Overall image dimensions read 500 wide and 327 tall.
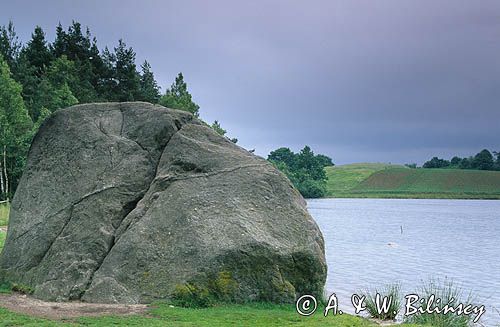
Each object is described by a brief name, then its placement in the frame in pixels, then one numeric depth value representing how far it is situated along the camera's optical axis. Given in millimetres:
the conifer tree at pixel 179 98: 84938
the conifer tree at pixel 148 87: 86188
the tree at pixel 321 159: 173250
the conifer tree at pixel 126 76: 78488
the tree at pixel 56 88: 63438
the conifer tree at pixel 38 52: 83000
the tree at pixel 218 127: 107144
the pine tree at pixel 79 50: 79438
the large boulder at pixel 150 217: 15617
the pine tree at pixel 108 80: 76875
